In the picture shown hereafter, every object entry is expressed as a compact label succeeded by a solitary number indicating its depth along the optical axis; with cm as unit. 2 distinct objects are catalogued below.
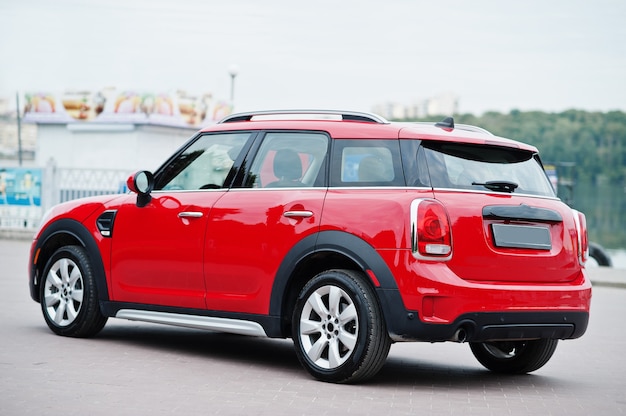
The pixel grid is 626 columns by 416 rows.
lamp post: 6021
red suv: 1091
